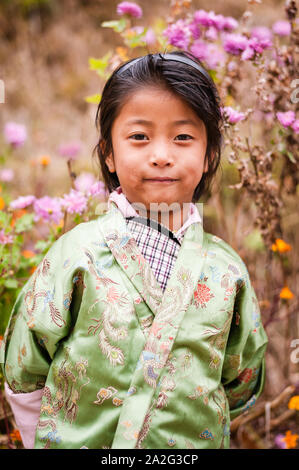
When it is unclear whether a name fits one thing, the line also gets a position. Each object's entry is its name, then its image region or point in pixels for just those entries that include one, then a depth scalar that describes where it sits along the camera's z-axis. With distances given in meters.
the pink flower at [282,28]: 1.84
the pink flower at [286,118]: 1.60
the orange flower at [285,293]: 1.81
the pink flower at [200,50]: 1.75
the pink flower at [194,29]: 1.74
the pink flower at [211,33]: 1.75
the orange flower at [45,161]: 2.01
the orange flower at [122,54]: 1.80
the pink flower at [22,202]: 1.69
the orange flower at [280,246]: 1.78
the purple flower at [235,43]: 1.62
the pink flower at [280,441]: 1.85
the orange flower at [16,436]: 1.62
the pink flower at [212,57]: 1.80
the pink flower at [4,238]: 1.59
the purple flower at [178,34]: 1.69
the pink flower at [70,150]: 3.00
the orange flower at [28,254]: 1.94
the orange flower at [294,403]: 1.70
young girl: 1.23
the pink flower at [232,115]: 1.55
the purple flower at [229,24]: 1.76
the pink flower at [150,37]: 2.07
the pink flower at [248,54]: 1.58
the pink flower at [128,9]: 1.71
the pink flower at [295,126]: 1.60
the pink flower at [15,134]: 2.35
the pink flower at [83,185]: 1.71
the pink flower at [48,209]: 1.66
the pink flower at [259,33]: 1.71
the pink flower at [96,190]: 1.64
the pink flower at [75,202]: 1.60
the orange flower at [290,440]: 1.76
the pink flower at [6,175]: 2.65
